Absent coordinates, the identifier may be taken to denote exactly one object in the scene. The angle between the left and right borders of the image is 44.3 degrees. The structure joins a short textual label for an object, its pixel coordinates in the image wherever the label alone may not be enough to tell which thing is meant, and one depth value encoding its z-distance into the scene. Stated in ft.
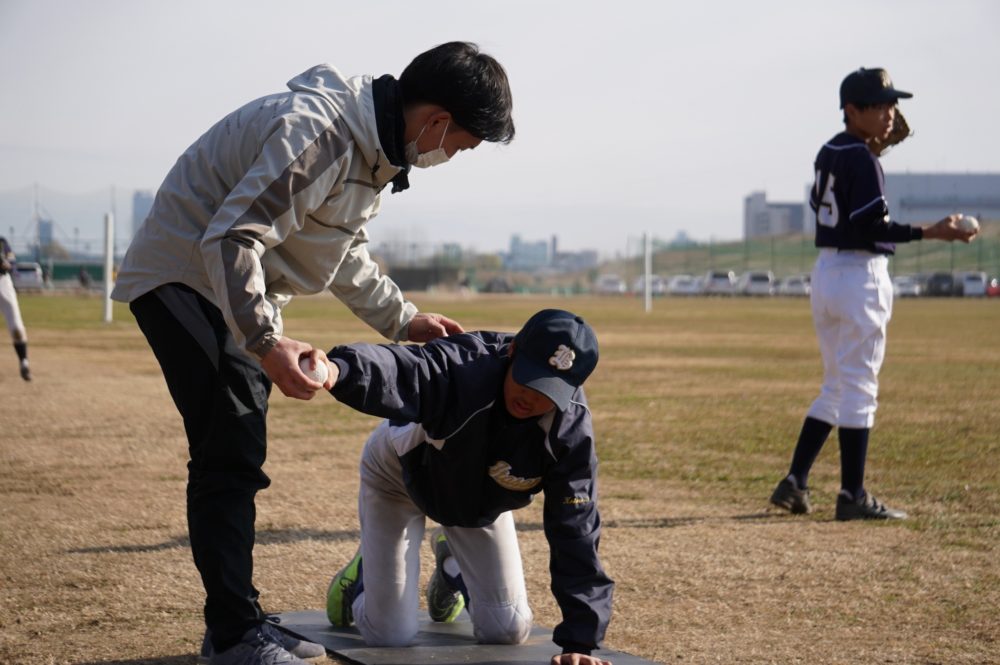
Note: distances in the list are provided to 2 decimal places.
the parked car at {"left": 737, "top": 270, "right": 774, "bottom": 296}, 243.03
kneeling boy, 11.03
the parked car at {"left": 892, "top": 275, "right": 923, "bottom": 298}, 224.33
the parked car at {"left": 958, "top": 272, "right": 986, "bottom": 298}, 214.28
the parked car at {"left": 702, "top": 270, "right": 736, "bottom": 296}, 248.11
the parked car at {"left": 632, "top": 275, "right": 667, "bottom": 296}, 265.54
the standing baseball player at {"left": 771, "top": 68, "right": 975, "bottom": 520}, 20.27
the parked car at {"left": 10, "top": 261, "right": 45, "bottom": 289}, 192.04
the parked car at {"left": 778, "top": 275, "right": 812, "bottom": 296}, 235.81
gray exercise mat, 12.92
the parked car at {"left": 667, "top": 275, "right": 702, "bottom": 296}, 254.88
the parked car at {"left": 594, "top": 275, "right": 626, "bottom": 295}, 273.75
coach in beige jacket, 11.07
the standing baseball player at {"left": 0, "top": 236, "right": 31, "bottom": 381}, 42.06
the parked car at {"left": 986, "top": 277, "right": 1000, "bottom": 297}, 217.77
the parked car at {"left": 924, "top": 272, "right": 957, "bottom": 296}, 220.84
